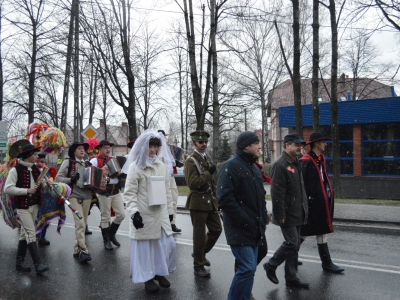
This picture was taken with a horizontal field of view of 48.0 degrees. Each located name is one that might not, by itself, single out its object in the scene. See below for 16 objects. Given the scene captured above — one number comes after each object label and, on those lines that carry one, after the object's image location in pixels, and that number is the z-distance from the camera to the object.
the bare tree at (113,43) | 17.02
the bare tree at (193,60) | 16.86
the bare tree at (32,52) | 19.72
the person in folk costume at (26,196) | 6.57
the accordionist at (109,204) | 8.30
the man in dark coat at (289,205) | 5.41
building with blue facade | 21.42
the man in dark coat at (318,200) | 6.11
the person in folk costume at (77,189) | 7.44
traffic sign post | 18.70
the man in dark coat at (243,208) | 4.41
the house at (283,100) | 39.28
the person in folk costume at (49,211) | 7.86
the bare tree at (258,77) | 36.09
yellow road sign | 15.89
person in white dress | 5.43
